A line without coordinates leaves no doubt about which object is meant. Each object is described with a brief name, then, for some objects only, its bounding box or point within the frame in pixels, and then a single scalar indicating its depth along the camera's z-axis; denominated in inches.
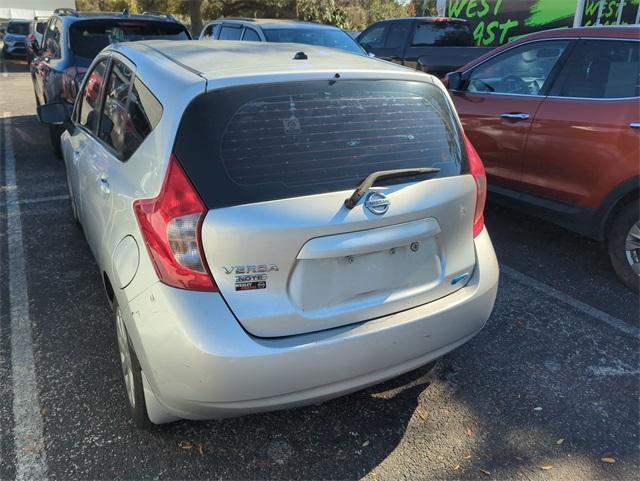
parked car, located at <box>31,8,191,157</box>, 254.5
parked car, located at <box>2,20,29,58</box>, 833.5
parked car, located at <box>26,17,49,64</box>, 443.8
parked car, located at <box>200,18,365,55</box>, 307.4
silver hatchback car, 77.0
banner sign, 479.8
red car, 150.0
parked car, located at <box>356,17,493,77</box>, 395.2
